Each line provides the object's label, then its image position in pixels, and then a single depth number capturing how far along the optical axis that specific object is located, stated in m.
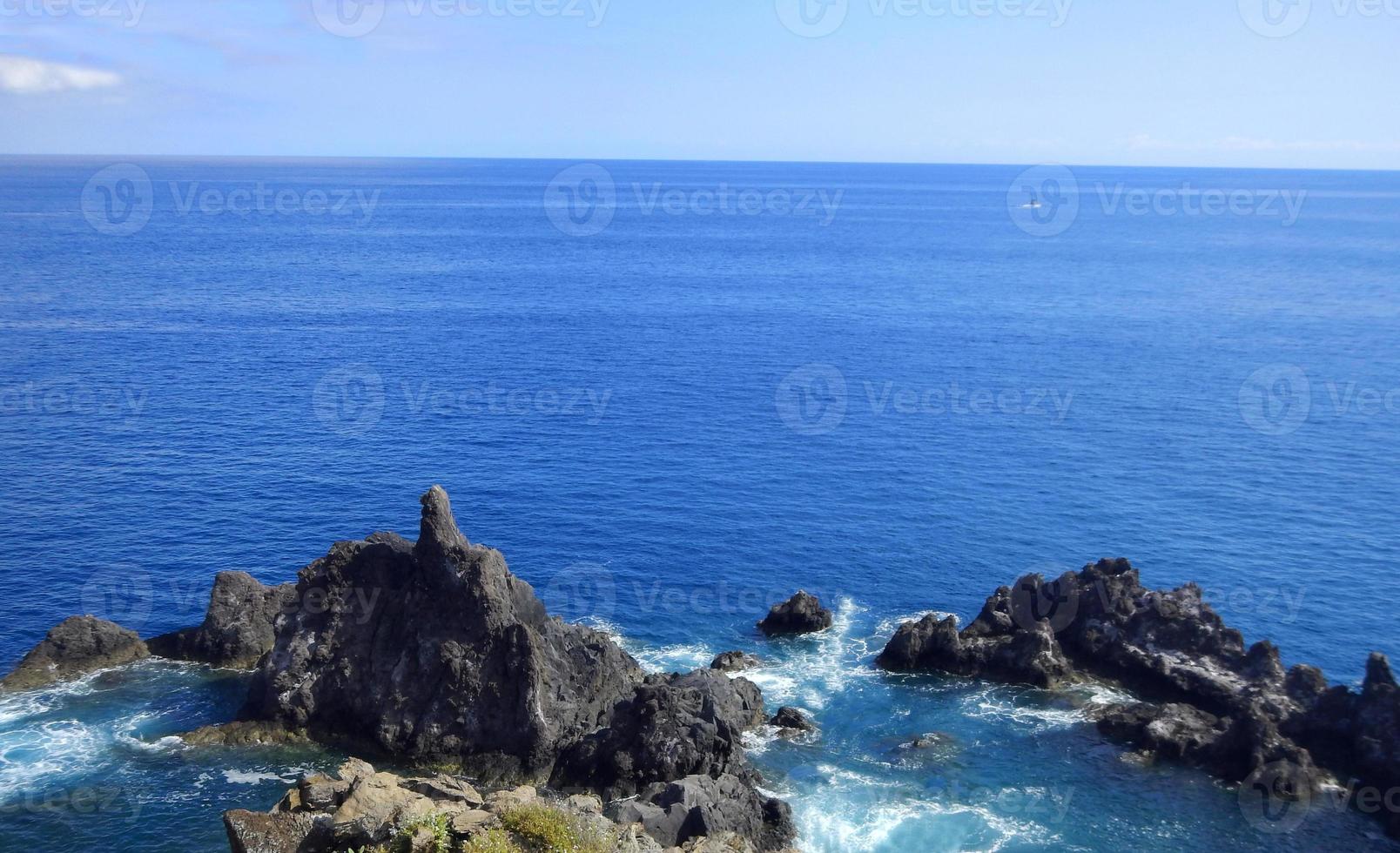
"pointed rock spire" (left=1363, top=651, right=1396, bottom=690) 61.22
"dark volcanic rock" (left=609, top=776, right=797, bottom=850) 50.44
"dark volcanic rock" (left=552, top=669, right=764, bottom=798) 56.69
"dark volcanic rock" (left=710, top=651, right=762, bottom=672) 72.00
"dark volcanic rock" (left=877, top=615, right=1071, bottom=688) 71.00
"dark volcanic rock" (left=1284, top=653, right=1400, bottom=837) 59.53
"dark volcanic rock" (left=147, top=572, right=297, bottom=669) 72.12
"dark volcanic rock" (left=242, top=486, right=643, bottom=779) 61.50
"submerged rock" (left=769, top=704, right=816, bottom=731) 65.38
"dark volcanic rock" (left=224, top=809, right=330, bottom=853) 42.47
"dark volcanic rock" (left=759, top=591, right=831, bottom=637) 78.25
